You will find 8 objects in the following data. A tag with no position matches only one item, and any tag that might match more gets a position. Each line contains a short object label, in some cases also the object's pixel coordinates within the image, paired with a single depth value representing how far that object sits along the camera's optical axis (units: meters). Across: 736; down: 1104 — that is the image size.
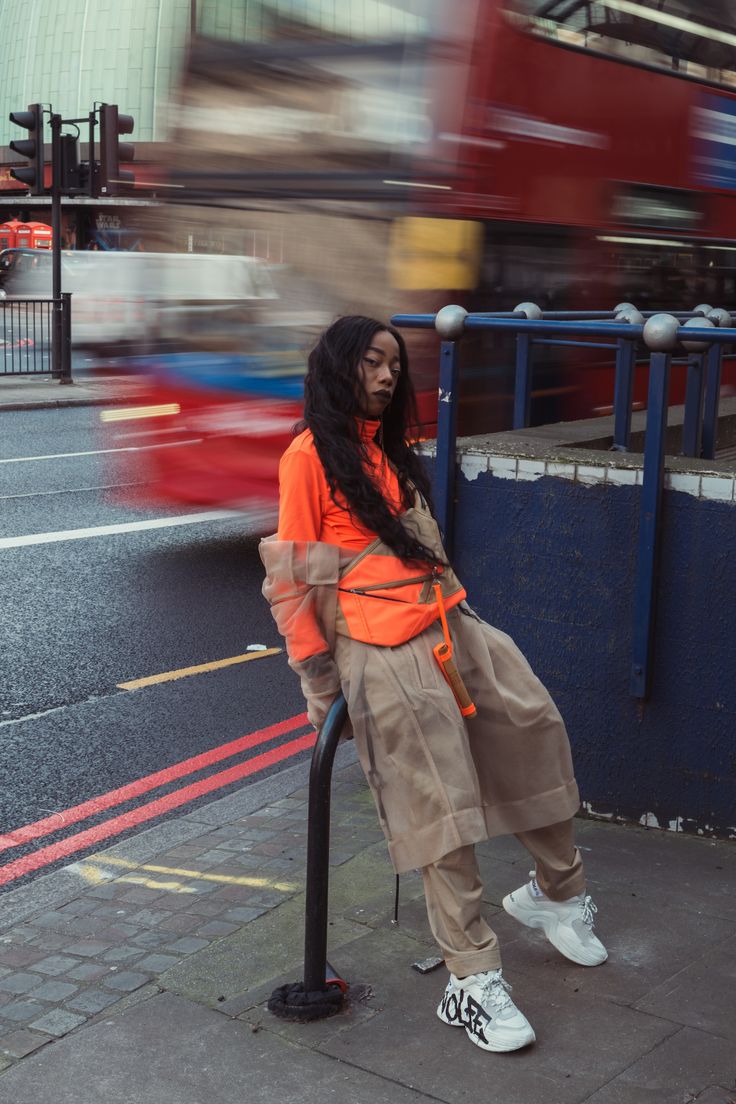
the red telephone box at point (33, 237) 47.78
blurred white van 8.97
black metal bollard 3.27
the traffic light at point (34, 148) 18.25
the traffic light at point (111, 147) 18.83
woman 3.23
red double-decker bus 8.07
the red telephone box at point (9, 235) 47.59
